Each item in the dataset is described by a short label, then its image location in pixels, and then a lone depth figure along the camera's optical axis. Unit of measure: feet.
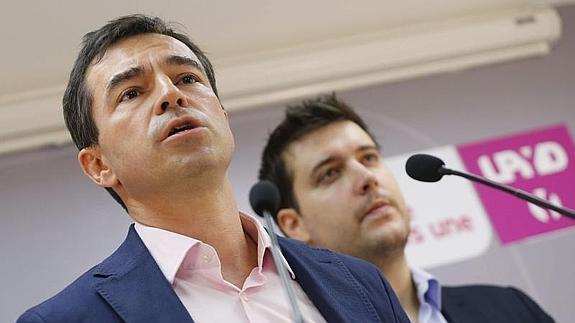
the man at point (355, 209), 9.75
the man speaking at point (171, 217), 8.17
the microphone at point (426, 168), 8.56
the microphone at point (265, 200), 8.31
